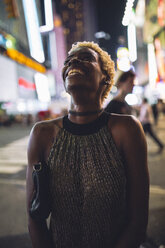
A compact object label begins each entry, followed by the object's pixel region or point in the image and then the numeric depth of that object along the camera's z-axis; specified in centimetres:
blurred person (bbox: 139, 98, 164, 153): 705
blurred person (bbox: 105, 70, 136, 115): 289
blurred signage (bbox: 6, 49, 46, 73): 2388
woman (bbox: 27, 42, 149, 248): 111
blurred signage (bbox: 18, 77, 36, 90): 2753
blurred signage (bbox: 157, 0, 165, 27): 1580
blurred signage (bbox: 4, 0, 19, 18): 836
